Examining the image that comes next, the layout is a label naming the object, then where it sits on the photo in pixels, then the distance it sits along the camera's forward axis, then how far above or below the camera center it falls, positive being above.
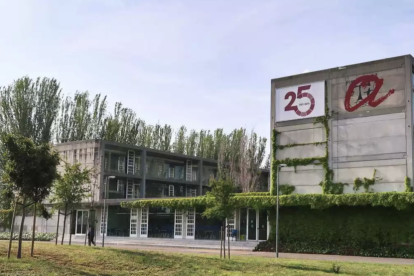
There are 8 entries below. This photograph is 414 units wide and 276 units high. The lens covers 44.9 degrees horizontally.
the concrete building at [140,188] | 41.22 +2.39
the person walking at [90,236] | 33.16 -1.80
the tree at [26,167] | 16.95 +1.34
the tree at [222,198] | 22.98 +0.66
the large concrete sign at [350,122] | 29.67 +5.95
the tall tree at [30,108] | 54.22 +10.78
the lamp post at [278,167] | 33.30 +3.12
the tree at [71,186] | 28.06 +1.20
